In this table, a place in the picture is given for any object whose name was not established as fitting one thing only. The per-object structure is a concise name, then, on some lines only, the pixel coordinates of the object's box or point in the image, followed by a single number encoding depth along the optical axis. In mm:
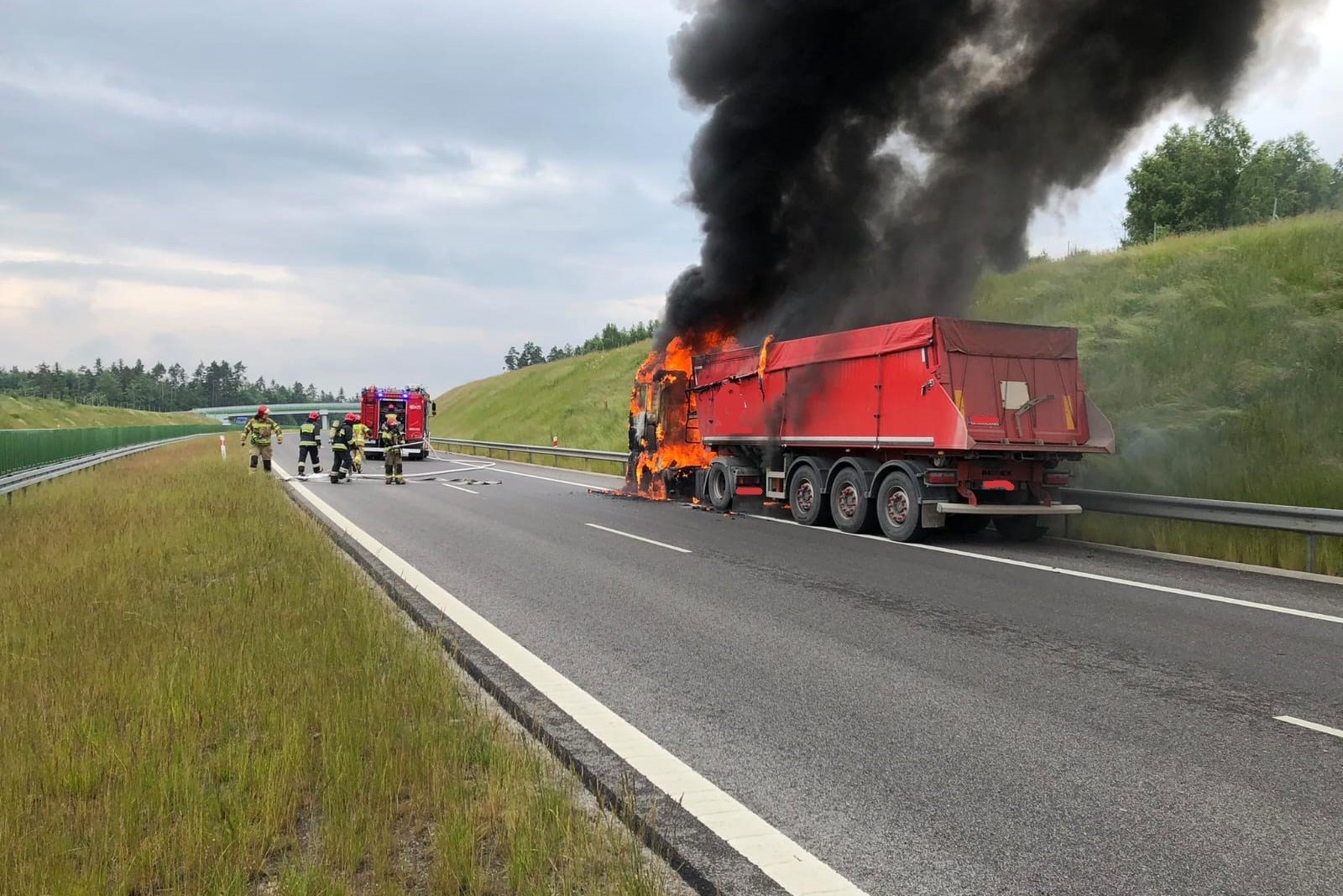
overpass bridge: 150000
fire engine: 34812
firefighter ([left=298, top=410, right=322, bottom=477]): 23139
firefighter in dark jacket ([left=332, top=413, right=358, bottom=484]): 21781
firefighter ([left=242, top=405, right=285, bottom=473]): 23219
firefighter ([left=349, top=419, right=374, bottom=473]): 24245
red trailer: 11680
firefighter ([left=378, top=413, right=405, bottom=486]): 21562
